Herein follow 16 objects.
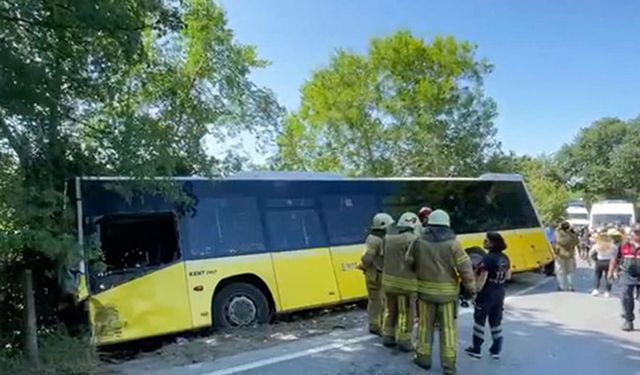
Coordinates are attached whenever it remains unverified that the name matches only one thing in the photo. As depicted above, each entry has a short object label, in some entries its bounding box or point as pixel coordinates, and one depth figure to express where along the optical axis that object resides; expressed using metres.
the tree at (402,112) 22.97
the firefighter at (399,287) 7.07
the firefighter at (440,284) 6.29
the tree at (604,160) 49.91
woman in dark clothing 6.89
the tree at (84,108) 6.05
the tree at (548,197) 34.31
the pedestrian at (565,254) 12.27
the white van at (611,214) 29.55
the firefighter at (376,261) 7.81
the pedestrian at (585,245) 21.88
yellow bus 7.78
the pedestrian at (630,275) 8.48
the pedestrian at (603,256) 11.75
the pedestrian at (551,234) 16.48
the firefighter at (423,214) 9.66
